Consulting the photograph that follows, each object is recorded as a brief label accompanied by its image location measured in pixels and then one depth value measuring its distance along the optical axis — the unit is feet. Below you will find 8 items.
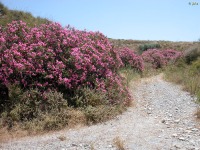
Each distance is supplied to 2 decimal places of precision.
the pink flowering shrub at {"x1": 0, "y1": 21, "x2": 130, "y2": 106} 26.89
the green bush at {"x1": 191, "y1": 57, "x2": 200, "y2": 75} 50.57
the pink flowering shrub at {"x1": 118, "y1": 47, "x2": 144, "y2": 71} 58.80
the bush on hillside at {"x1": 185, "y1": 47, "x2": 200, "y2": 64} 66.30
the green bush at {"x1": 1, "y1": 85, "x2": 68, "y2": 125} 25.09
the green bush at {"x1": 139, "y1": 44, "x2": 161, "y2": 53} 116.47
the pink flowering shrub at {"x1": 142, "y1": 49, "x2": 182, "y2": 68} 78.37
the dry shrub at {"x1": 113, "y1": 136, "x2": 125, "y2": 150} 19.44
